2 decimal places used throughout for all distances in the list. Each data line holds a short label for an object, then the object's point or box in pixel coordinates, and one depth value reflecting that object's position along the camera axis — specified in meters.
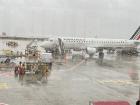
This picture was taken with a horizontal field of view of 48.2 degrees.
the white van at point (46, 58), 21.64
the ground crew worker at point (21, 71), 16.60
